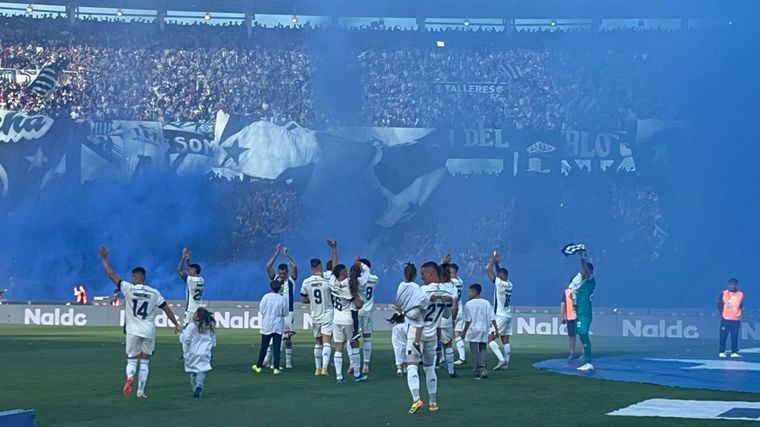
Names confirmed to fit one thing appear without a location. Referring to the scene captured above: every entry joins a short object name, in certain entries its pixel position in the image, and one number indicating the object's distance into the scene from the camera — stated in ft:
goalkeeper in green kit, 82.02
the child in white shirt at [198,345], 63.22
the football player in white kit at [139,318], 63.77
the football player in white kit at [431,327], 57.41
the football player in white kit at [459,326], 83.56
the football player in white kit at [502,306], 84.64
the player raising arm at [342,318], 73.31
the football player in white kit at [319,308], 78.69
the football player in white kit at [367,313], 78.95
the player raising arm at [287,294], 82.64
